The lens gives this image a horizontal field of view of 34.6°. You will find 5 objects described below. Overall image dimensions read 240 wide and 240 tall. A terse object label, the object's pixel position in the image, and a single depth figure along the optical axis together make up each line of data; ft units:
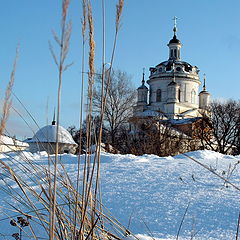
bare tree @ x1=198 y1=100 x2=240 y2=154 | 85.92
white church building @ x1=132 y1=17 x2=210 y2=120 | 124.26
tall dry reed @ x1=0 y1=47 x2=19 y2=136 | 3.98
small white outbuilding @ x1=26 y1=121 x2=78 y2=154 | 69.18
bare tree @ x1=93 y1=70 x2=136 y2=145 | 89.20
